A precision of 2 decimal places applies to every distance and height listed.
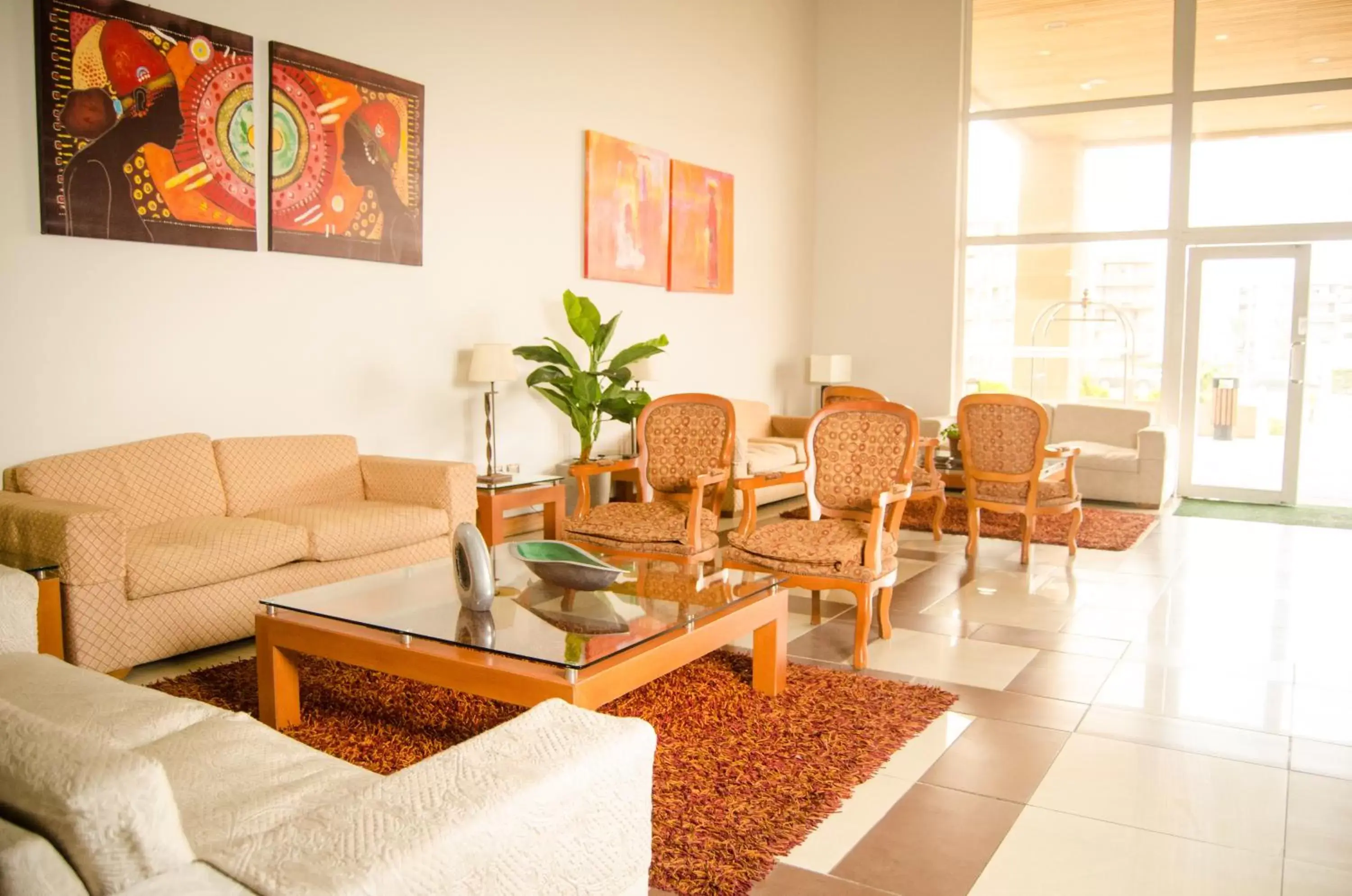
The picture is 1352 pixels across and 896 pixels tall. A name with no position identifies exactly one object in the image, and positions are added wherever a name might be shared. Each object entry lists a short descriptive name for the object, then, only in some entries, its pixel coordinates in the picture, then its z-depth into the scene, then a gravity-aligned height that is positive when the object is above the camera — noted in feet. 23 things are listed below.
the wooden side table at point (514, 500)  18.24 -2.69
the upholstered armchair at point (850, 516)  13.57 -2.35
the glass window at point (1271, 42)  27.84 +8.91
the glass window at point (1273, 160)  28.12 +5.69
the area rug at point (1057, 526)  22.53 -3.87
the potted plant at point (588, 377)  20.74 -0.47
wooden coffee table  9.20 -2.73
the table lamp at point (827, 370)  32.55 -0.37
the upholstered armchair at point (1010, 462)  20.15 -2.04
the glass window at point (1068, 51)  30.01 +9.34
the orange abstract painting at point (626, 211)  23.90 +3.48
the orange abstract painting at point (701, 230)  26.91 +3.42
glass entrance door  28.60 -0.22
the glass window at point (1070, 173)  30.42 +5.78
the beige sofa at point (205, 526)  12.00 -2.43
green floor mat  25.99 -3.95
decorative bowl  11.37 -2.39
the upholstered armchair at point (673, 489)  15.65 -2.26
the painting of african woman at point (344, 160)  16.85 +3.32
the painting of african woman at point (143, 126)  13.84 +3.19
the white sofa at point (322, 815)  3.95 -2.08
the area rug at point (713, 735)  8.57 -4.00
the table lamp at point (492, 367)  19.15 -0.26
